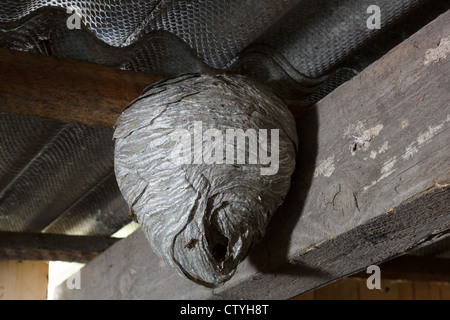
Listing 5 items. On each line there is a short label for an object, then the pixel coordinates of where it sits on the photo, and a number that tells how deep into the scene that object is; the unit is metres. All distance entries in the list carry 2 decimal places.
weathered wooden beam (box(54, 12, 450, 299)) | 0.96
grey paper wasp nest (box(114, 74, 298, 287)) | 1.11
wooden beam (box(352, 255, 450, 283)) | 2.50
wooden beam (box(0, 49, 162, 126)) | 1.15
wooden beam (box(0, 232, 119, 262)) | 2.13
